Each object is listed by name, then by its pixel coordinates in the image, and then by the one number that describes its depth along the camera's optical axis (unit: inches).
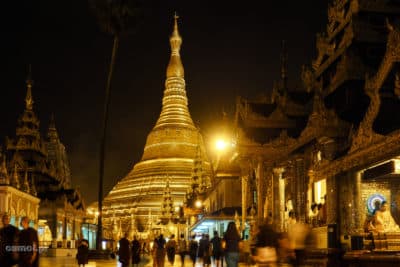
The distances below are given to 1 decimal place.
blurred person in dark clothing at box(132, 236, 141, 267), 813.2
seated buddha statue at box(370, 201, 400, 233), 688.4
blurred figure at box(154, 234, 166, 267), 873.5
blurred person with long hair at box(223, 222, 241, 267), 642.2
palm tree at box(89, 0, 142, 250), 1064.2
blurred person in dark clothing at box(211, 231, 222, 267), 898.7
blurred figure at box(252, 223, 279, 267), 469.4
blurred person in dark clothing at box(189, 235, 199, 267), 1122.0
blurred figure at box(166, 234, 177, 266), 1059.9
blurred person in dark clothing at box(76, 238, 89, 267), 834.8
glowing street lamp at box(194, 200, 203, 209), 2386.8
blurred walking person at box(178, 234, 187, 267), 1103.2
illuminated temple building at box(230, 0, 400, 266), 659.4
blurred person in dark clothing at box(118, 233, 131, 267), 759.6
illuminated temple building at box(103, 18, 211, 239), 3422.7
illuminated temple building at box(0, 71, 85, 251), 2361.0
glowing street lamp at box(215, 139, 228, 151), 1603.0
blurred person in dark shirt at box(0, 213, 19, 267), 462.0
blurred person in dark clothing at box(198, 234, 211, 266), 994.7
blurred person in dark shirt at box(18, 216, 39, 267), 459.5
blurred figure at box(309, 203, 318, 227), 863.1
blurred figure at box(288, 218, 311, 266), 479.2
